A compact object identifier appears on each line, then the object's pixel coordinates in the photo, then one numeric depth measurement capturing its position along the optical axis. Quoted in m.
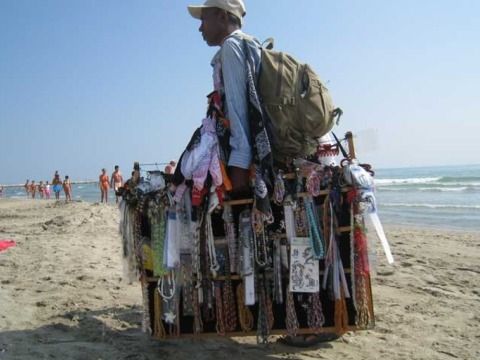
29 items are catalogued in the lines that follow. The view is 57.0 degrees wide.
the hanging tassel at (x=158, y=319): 2.86
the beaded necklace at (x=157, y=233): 2.78
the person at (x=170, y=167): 3.04
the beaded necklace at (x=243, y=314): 2.76
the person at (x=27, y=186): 39.72
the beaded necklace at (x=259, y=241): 2.66
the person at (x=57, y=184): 26.66
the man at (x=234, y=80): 2.55
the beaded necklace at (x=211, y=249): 2.75
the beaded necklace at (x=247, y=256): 2.65
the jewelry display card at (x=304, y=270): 2.63
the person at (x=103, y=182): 21.88
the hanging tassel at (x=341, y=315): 2.65
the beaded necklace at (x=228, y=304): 2.78
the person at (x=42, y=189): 35.69
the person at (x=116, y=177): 20.23
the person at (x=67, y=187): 24.55
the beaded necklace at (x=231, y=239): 2.75
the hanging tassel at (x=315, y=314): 2.68
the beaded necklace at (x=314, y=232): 2.61
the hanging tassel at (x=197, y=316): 2.82
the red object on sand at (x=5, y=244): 6.50
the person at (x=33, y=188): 37.62
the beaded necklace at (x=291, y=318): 2.69
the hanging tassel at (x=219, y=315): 2.78
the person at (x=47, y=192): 35.97
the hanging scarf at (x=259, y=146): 2.53
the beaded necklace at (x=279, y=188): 2.66
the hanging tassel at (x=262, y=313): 2.71
